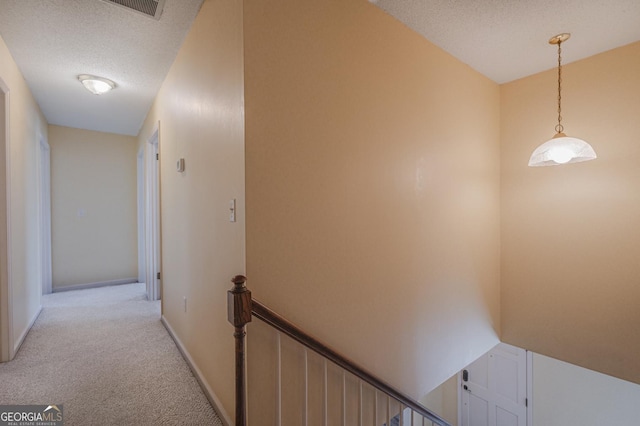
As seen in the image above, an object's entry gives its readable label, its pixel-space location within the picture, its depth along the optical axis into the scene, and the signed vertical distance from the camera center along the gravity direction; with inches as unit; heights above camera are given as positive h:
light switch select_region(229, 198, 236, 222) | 60.6 -0.1
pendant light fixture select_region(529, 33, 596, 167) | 81.8 +16.0
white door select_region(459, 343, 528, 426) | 163.9 -108.4
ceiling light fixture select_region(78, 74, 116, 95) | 109.1 +47.8
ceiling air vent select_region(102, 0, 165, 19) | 70.4 +50.0
